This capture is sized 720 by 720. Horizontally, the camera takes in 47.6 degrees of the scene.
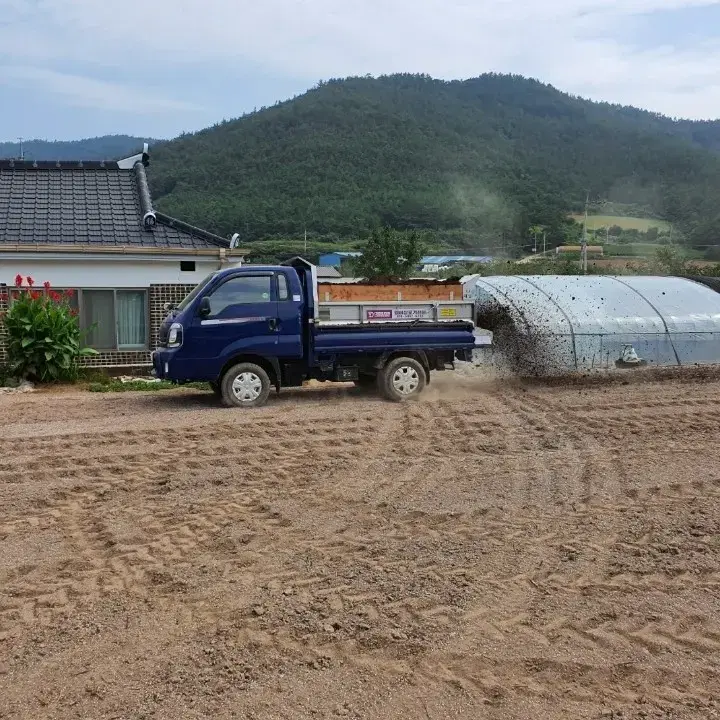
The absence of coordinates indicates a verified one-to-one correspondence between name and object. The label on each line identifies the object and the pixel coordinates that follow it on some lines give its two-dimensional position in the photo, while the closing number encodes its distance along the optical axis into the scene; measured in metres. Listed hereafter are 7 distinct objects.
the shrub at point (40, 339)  14.49
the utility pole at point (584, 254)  46.81
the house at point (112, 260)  16.09
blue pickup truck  11.48
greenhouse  14.34
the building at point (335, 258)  63.31
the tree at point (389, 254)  48.09
